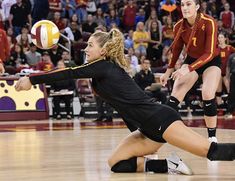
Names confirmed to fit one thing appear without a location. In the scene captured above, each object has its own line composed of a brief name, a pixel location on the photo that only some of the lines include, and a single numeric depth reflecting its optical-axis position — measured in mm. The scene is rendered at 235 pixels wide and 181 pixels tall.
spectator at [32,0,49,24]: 19234
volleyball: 8891
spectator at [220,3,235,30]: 20734
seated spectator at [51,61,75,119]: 16266
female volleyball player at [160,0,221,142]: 7887
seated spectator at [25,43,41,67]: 17281
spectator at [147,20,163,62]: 19328
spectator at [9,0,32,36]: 18953
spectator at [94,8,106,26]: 19738
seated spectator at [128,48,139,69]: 17486
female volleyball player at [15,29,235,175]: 5648
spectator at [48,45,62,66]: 17475
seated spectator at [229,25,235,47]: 20061
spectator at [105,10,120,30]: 20234
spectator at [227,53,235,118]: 16000
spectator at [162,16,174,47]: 19844
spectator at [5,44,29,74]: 17047
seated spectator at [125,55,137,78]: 16788
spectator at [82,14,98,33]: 19453
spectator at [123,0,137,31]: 20641
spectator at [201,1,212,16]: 20597
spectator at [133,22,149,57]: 18938
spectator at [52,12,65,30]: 18781
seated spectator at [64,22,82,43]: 18812
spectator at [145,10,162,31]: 19820
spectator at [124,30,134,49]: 18750
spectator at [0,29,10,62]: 15724
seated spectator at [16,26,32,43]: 17766
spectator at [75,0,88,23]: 20281
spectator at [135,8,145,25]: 20703
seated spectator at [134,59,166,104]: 16094
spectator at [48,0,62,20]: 19766
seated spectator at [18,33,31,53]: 17547
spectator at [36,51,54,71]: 16406
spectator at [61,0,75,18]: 20203
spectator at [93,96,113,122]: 15508
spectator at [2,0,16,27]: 19094
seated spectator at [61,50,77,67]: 16919
